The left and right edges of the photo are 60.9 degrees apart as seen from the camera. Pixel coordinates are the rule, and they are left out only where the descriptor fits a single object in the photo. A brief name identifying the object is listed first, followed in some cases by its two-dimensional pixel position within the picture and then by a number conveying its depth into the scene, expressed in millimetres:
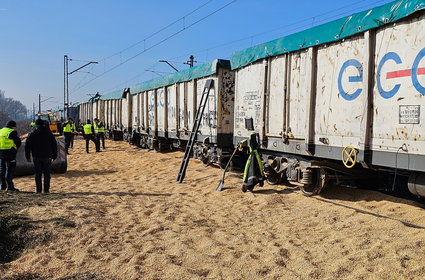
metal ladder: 9070
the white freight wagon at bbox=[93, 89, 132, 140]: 21164
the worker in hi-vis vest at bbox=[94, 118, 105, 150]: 17766
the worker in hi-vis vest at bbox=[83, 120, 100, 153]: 16484
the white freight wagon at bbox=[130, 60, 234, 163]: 10086
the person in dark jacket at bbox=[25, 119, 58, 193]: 7484
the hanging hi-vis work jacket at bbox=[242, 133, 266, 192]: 7137
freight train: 4754
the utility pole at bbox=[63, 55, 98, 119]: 35856
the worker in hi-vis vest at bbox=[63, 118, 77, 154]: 16805
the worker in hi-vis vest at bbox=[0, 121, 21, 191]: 7684
